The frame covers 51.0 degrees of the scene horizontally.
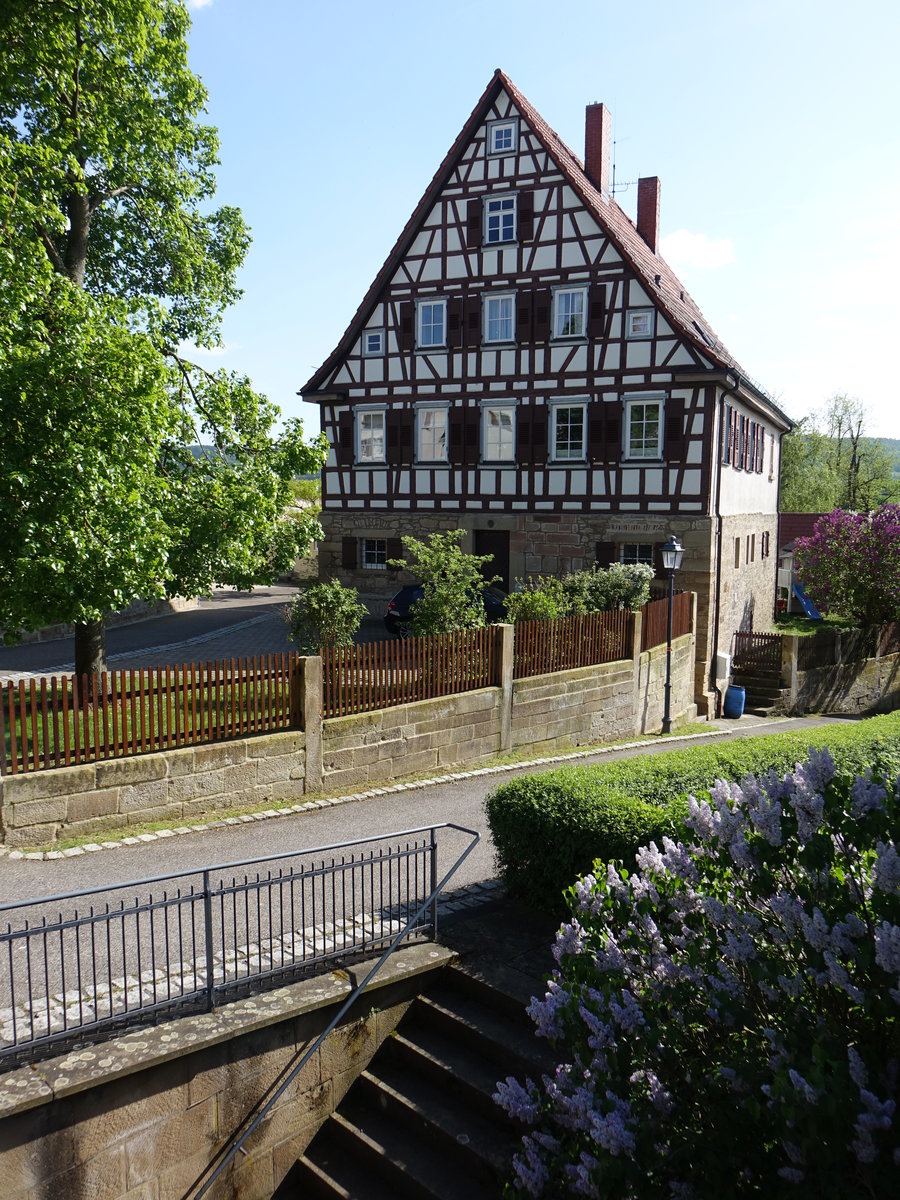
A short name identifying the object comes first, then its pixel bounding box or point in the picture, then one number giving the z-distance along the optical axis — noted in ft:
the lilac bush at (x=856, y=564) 88.38
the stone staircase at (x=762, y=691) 81.93
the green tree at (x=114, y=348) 33.35
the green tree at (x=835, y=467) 183.11
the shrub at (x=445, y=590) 50.78
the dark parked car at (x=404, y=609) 73.56
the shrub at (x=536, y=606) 55.57
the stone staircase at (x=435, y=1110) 20.26
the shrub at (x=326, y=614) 50.08
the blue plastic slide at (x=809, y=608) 120.16
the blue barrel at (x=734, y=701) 78.64
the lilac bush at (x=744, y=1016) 11.15
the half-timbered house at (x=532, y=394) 75.56
